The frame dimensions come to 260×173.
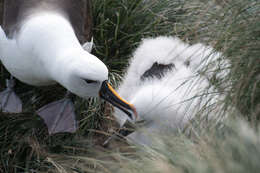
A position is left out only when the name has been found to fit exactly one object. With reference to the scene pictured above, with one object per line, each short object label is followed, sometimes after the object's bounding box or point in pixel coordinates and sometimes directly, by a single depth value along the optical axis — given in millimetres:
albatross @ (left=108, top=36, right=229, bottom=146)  5312
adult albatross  5180
